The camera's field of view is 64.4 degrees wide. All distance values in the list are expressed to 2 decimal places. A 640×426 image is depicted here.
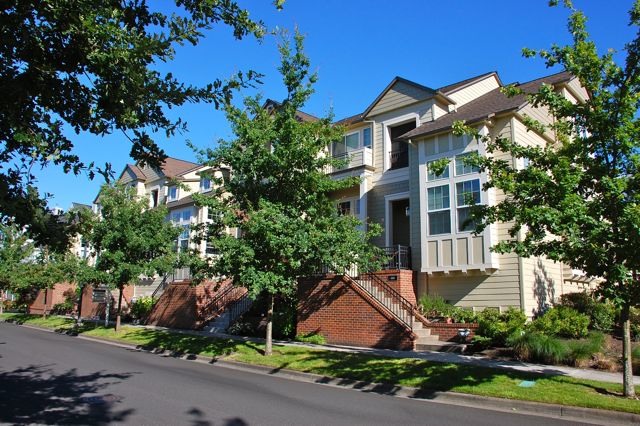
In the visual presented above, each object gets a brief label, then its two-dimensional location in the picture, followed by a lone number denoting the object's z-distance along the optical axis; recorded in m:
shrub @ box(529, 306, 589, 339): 14.16
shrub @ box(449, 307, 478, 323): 15.92
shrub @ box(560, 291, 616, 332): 15.63
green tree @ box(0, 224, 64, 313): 33.25
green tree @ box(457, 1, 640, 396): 8.60
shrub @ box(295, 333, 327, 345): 17.03
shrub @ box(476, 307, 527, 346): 14.05
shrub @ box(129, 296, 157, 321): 27.50
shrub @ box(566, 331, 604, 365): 12.16
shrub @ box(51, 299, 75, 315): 37.18
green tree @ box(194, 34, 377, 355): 13.50
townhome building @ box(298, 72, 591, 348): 16.38
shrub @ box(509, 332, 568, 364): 12.30
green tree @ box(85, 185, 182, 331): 21.41
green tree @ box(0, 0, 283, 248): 4.42
